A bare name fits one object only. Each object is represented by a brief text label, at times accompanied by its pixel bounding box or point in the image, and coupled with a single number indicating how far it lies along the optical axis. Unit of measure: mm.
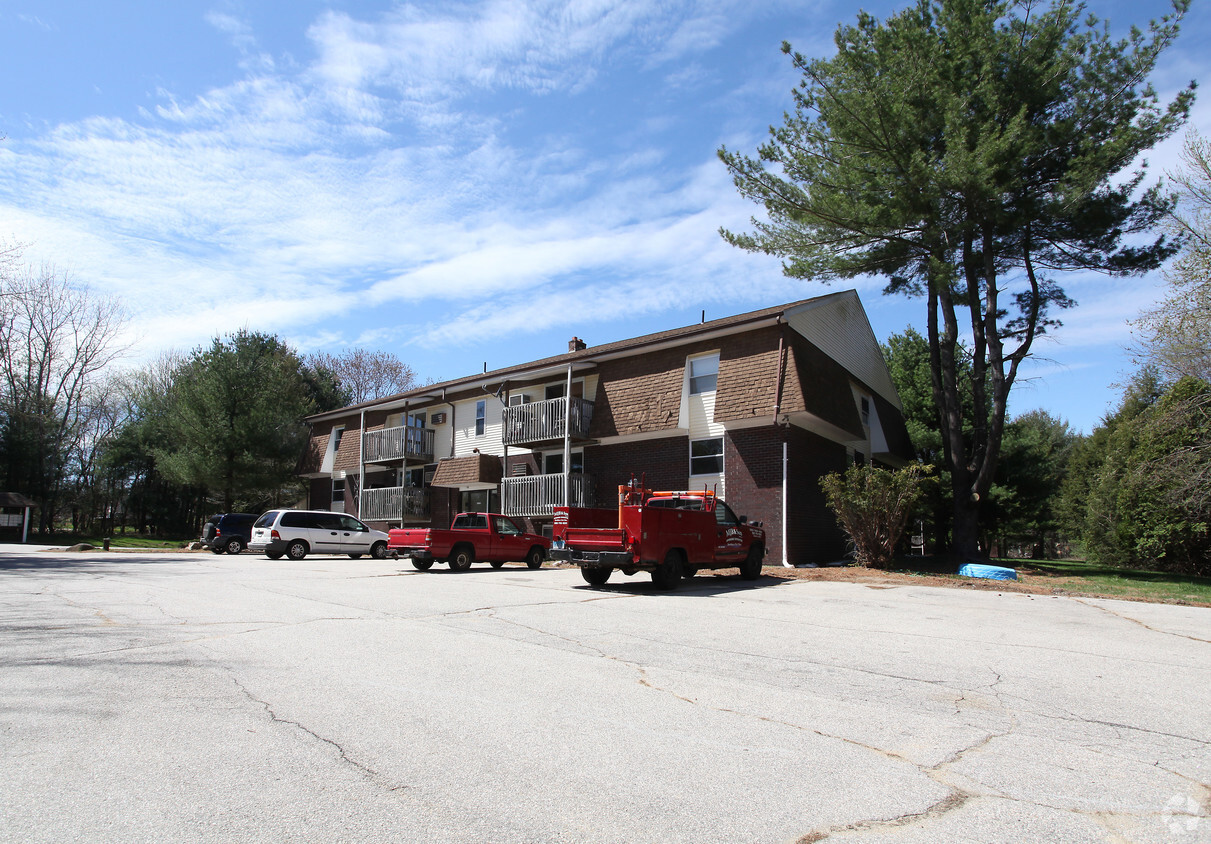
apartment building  20359
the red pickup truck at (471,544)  19016
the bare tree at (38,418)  44312
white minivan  24766
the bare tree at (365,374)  53234
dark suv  28969
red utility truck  13438
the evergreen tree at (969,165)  18469
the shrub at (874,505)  17562
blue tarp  17391
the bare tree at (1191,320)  16281
